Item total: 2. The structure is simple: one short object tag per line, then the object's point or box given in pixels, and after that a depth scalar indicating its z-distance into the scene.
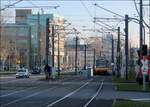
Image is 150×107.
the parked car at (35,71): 94.61
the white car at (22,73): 63.97
